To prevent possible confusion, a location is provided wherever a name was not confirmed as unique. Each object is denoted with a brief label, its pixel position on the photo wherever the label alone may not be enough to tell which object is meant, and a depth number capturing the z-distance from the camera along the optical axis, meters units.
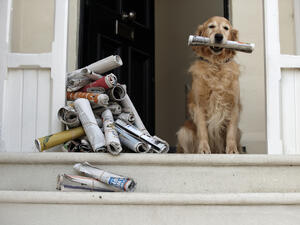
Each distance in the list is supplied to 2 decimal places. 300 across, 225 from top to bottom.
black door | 3.55
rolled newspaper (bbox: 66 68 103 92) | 2.54
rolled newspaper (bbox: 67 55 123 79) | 2.52
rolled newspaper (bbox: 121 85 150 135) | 2.49
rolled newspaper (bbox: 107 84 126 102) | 2.47
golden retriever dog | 2.79
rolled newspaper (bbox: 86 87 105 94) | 2.46
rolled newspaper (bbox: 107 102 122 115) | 2.45
